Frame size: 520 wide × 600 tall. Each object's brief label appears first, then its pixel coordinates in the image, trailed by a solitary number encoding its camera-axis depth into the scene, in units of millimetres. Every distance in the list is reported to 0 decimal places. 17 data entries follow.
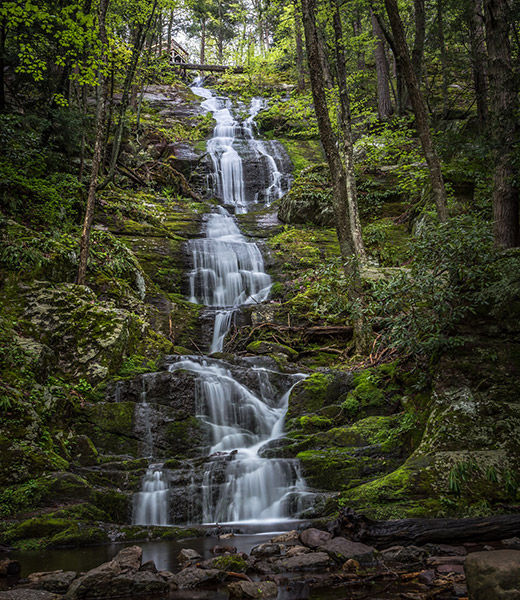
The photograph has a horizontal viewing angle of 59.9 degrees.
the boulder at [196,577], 3668
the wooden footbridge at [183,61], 36750
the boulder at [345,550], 3863
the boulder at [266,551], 4277
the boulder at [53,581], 3709
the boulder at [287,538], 4727
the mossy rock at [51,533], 5184
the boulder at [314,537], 4298
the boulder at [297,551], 4141
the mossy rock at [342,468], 6328
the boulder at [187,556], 4324
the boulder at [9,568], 4105
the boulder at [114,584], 3549
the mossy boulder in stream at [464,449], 4859
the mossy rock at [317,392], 9062
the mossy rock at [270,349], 11648
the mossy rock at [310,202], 18078
